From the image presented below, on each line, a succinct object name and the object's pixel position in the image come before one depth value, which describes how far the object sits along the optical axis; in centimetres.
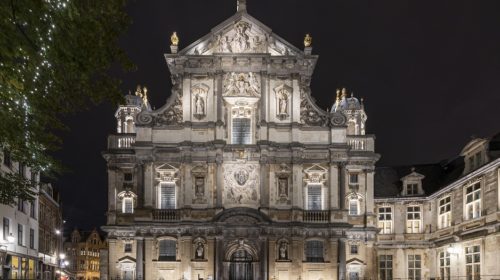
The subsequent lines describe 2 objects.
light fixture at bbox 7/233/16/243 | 3592
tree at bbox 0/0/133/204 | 1235
